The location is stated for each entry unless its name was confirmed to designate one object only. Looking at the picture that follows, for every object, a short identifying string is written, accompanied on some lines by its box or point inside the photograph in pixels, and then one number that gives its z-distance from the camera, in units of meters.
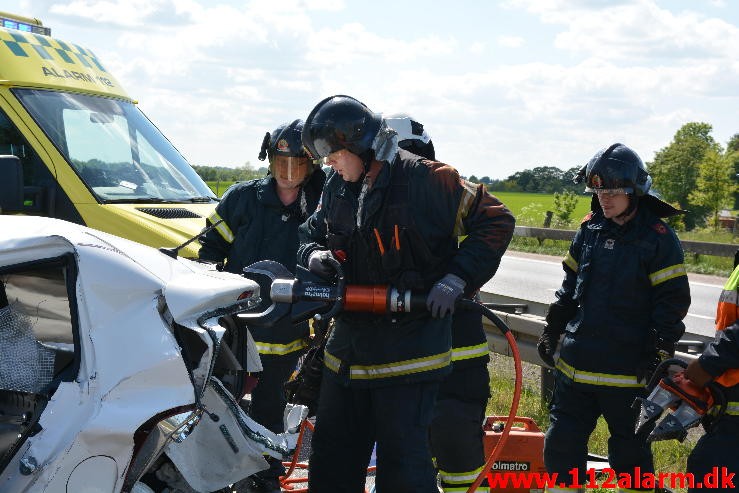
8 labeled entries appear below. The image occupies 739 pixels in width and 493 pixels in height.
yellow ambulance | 6.43
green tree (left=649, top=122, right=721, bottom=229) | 56.44
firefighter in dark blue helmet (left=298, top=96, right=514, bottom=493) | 3.77
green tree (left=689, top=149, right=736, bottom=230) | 37.31
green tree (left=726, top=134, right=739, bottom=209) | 70.11
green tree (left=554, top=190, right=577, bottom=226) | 31.52
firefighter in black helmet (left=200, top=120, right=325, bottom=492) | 5.18
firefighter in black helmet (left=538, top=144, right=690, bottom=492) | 4.67
